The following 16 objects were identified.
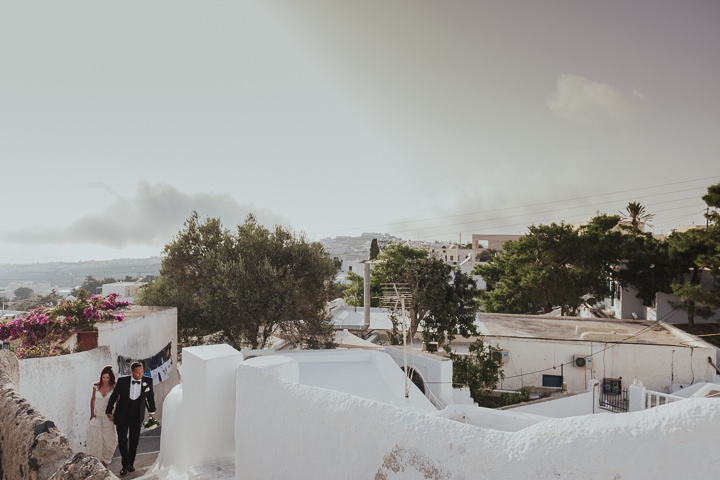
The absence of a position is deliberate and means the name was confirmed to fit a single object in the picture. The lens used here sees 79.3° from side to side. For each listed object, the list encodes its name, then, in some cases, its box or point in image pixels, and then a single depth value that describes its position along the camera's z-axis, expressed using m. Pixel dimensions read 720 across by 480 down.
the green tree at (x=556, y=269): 26.77
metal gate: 14.35
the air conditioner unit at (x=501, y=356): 16.84
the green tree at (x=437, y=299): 18.92
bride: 5.17
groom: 5.15
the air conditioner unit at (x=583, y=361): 16.30
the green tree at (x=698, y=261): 19.05
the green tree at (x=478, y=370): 15.61
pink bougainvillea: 7.44
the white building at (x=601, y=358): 15.52
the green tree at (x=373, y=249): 50.05
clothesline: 9.08
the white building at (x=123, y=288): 62.22
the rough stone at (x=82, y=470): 2.35
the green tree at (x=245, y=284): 13.52
